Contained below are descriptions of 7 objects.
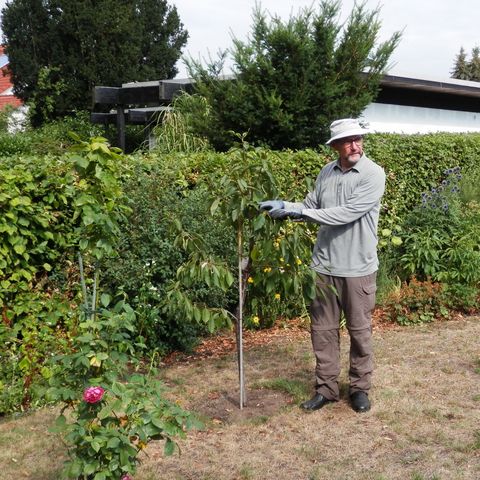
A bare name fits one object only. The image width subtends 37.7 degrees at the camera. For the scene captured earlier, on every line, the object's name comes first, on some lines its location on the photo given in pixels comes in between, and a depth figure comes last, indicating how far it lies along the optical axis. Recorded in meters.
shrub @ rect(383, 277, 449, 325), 7.37
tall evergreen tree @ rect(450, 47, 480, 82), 57.94
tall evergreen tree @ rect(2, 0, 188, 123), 20.66
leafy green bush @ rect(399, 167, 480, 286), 7.71
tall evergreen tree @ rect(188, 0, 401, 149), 8.89
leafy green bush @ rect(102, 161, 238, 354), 6.02
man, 4.57
